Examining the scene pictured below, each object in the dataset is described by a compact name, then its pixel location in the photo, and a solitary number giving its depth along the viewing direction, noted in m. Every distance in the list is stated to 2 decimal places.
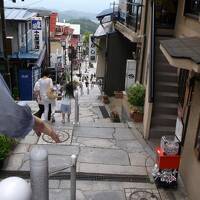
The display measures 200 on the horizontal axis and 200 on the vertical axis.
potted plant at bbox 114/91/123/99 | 20.42
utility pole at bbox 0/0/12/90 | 13.48
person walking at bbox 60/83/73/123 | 12.55
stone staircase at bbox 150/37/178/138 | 11.10
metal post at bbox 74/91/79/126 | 12.13
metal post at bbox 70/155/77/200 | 5.92
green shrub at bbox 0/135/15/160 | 8.24
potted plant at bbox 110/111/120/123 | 16.13
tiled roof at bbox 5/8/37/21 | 24.29
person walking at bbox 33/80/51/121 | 11.25
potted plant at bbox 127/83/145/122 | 12.62
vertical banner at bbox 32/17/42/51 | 26.21
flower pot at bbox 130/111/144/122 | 12.64
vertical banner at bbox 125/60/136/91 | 16.36
